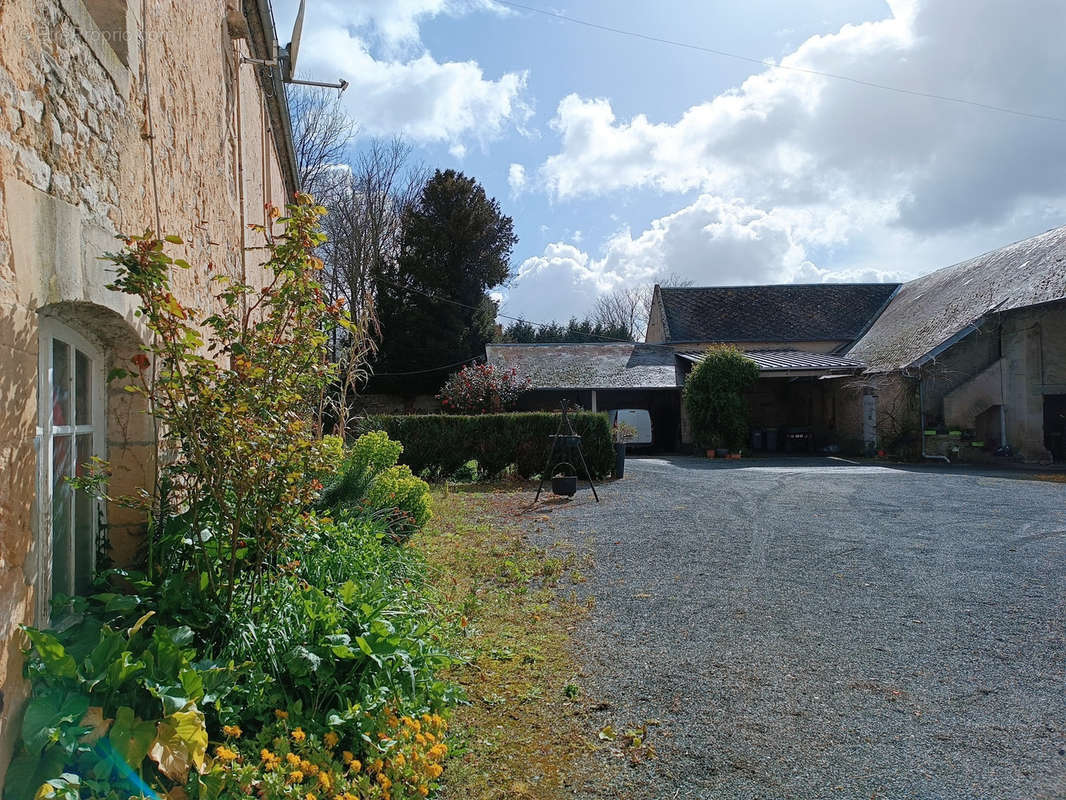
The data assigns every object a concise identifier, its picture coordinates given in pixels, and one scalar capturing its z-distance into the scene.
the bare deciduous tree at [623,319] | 47.31
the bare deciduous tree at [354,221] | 27.77
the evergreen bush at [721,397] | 19.94
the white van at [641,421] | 24.61
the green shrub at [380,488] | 6.53
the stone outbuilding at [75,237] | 2.49
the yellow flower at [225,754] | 2.54
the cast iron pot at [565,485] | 11.80
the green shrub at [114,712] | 2.30
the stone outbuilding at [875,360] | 18.23
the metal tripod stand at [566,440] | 11.73
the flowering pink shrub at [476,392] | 18.19
